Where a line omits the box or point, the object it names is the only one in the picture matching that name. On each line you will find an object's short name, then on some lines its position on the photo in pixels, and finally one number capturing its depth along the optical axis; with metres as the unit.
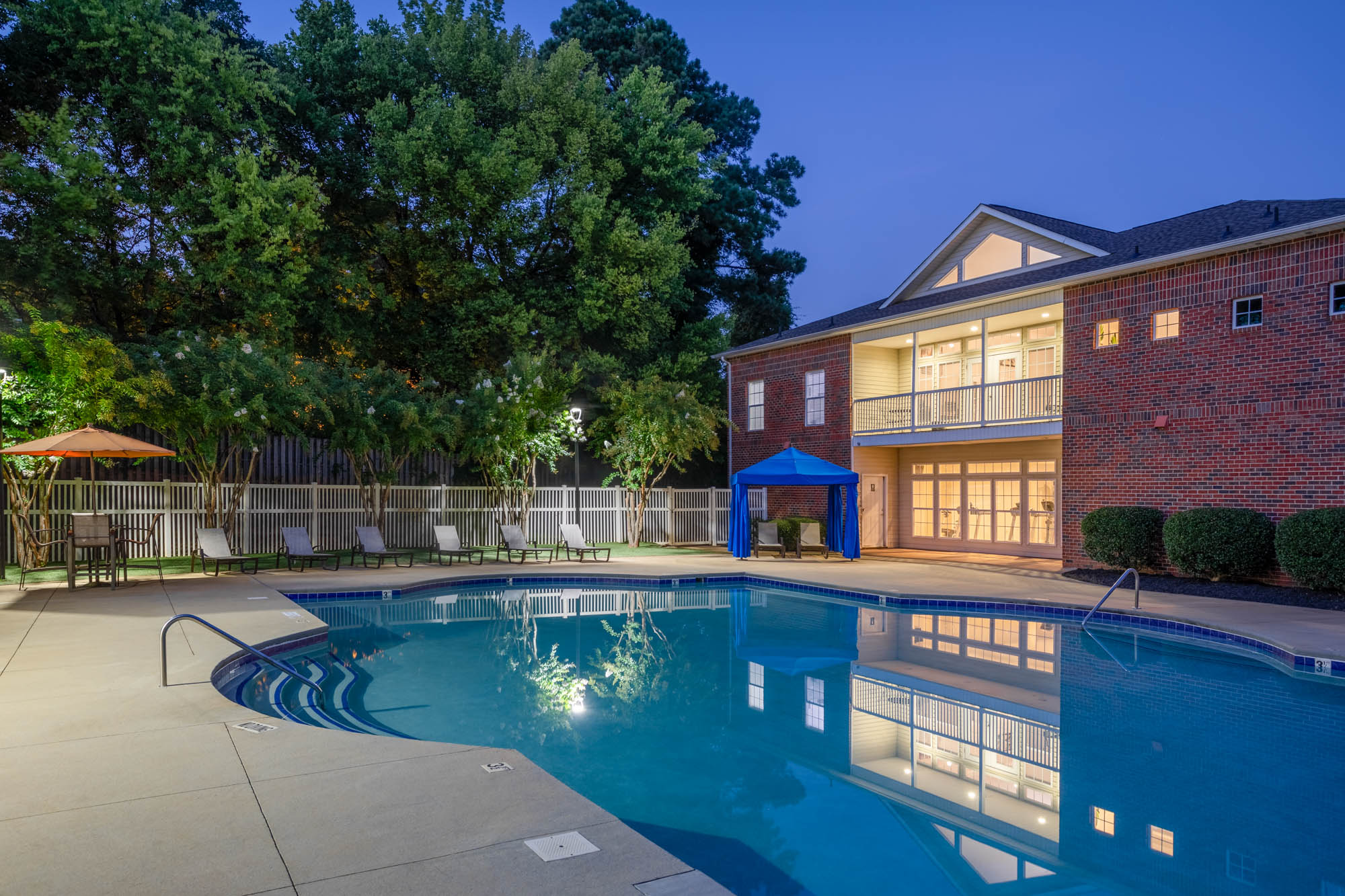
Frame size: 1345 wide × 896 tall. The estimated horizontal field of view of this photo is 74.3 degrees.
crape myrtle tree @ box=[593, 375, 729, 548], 19.39
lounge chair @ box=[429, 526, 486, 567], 16.14
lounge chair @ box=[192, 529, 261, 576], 13.29
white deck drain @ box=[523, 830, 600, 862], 3.31
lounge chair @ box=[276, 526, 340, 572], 14.38
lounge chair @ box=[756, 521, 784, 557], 18.41
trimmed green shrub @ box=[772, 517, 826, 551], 18.53
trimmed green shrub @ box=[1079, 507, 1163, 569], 13.77
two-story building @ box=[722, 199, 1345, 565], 12.41
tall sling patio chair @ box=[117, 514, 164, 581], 14.79
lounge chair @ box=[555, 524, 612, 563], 16.69
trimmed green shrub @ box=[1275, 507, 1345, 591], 11.13
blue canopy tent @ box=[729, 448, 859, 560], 16.42
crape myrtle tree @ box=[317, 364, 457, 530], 15.80
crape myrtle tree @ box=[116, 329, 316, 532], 13.85
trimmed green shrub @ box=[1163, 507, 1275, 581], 12.28
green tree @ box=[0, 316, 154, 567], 12.60
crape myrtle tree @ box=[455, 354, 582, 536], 17.89
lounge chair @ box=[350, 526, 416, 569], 15.32
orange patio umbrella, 11.19
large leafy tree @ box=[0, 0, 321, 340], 16.72
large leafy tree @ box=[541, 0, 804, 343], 29.19
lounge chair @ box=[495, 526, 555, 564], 16.36
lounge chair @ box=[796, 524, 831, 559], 18.55
